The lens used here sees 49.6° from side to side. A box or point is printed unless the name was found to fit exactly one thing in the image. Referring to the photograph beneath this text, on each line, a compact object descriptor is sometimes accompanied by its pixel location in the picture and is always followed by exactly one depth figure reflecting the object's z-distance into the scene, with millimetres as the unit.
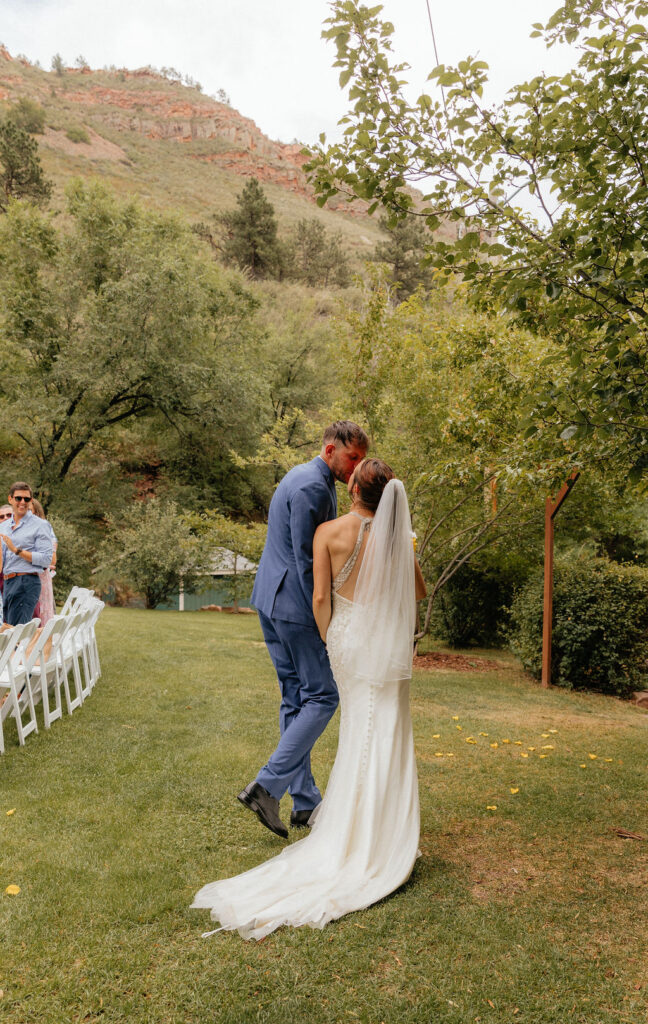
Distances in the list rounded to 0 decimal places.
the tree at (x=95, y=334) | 21984
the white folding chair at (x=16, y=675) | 5062
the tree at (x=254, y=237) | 41688
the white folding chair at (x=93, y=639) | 7926
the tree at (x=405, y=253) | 39594
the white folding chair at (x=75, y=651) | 6730
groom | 3818
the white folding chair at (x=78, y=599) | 8398
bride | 3230
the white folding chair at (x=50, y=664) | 5801
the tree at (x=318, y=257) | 46219
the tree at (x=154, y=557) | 18266
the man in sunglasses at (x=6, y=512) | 8062
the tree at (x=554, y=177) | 3627
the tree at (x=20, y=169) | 35656
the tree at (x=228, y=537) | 13172
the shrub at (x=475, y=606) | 13734
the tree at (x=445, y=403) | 8297
